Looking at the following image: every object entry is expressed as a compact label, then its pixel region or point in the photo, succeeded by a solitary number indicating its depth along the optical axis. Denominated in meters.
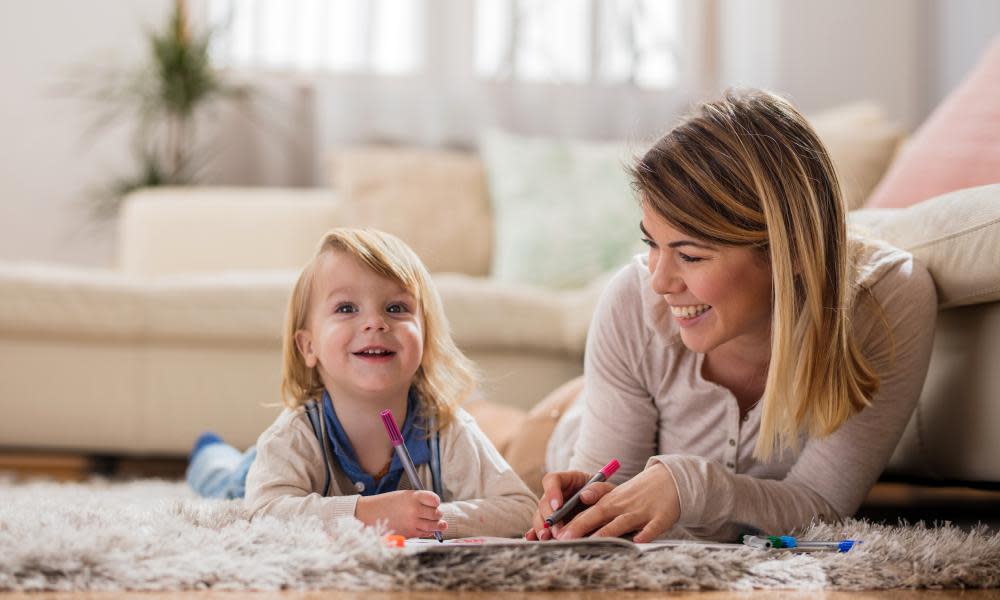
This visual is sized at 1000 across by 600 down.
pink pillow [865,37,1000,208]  1.93
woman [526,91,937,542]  1.28
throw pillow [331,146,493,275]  3.04
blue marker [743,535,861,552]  1.23
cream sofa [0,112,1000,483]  2.38
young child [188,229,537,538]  1.39
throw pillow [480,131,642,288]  2.93
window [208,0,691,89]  3.79
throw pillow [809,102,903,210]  2.84
